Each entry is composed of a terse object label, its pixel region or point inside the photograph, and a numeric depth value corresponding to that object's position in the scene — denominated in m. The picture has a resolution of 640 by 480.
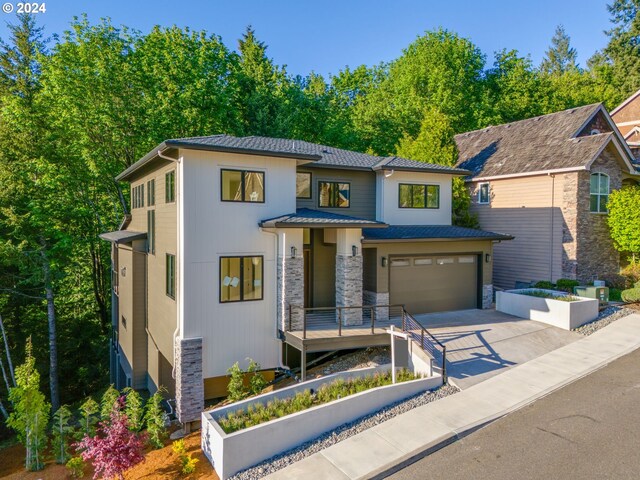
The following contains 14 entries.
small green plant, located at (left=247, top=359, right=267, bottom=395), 10.84
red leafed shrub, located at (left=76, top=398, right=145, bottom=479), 7.79
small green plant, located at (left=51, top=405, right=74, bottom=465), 10.19
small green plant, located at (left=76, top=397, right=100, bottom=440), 10.47
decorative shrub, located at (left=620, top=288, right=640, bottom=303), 15.25
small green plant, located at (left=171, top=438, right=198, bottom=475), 7.85
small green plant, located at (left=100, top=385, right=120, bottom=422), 10.39
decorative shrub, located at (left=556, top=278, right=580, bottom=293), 16.87
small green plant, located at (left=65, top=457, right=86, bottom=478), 8.98
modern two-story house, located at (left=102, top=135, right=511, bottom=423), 10.91
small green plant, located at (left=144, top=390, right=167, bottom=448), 9.61
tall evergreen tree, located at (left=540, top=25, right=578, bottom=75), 64.69
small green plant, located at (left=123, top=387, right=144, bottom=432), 10.12
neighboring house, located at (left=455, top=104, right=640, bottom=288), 18.05
